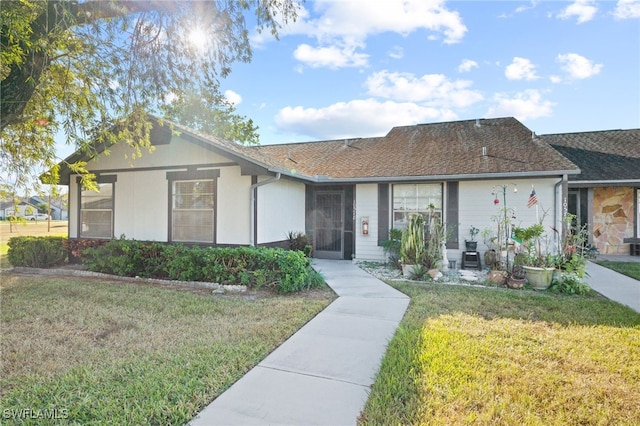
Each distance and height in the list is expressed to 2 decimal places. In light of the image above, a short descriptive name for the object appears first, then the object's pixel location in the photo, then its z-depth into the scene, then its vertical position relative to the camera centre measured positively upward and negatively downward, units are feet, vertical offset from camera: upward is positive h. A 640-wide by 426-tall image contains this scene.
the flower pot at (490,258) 26.34 -3.15
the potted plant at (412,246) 26.55 -2.24
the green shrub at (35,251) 30.99 -3.24
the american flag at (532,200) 27.66 +1.67
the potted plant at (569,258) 22.65 -2.69
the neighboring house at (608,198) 37.11 +2.58
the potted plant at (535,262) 22.52 -2.96
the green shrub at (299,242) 32.24 -2.36
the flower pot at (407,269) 26.26 -3.99
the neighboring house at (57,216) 193.63 +0.69
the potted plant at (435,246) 26.50 -2.24
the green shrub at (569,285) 21.22 -4.21
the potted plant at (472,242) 30.35 -2.05
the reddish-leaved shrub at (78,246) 31.24 -2.73
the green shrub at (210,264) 21.98 -3.36
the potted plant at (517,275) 22.96 -3.95
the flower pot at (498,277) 23.66 -4.13
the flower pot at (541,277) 22.45 -3.87
